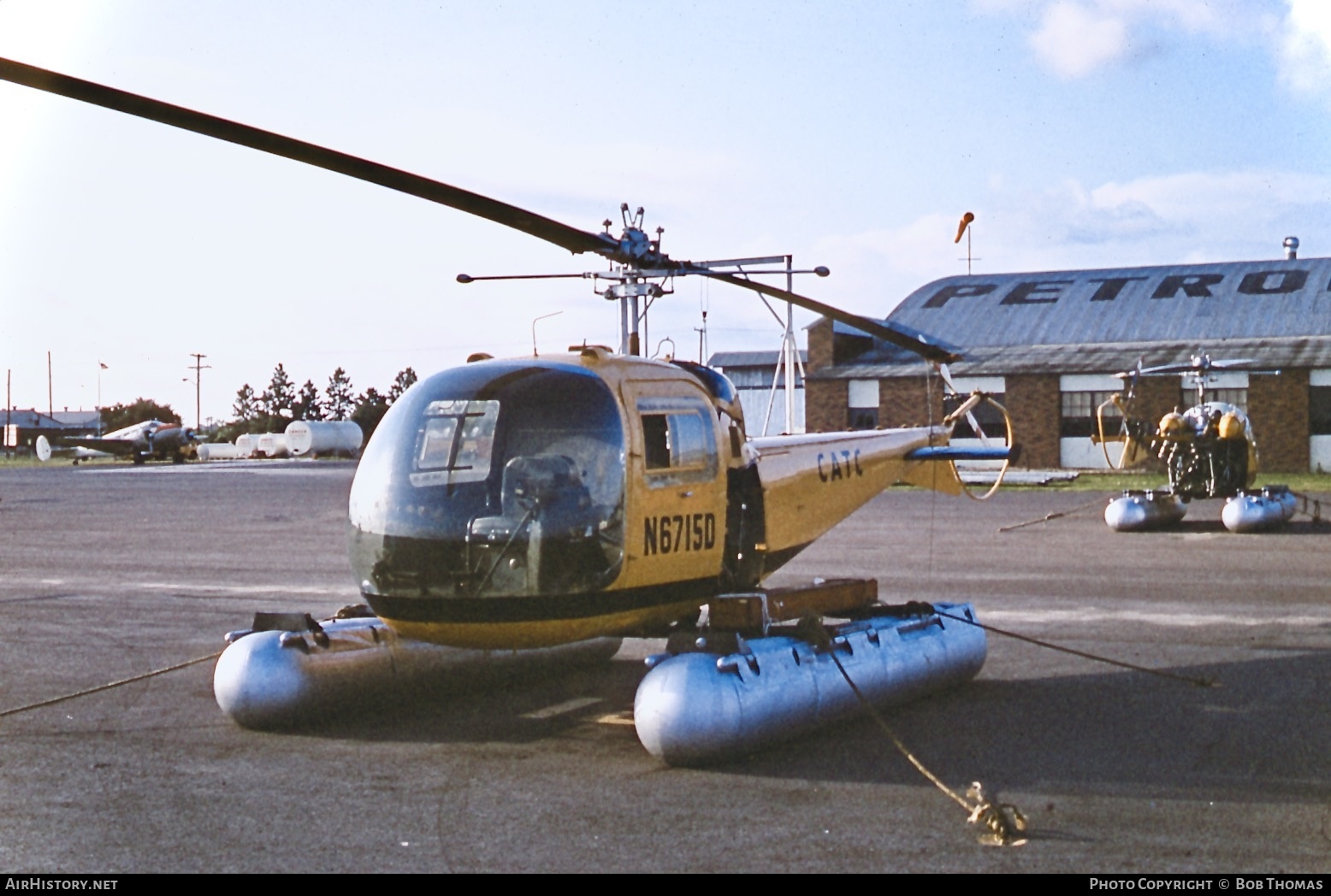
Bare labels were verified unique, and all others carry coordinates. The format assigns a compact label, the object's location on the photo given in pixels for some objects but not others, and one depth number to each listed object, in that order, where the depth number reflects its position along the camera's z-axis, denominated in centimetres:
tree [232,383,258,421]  14538
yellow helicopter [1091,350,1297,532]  2606
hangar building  4697
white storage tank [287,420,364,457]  8162
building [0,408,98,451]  13700
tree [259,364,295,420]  14062
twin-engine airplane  7906
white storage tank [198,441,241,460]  8638
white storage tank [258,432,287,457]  8369
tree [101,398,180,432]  13925
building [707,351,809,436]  6018
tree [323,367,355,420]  12206
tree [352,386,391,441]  7931
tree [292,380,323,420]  12500
